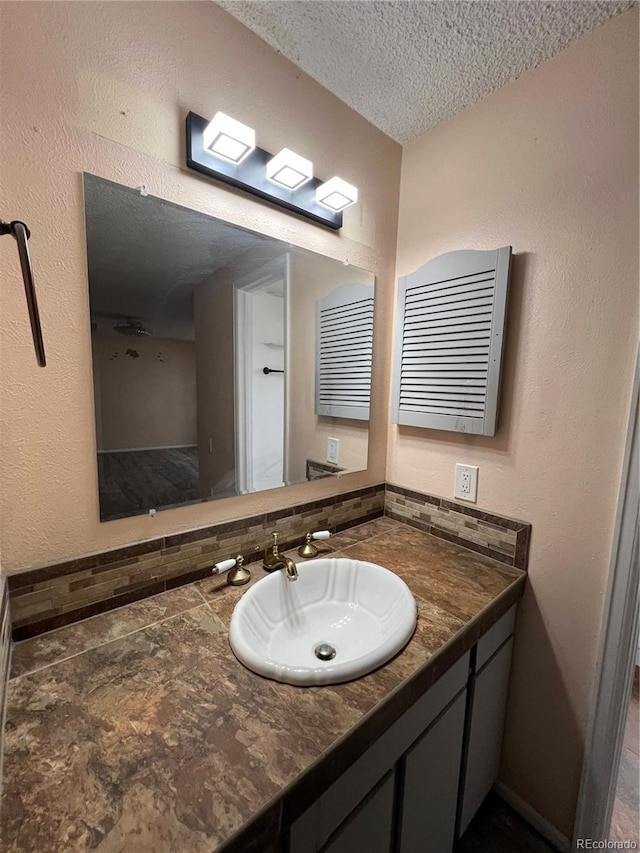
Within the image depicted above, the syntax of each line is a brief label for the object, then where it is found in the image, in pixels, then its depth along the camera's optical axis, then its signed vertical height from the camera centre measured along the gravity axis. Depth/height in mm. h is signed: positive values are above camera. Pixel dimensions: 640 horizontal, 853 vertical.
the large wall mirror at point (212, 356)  855 +82
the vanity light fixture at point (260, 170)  890 +608
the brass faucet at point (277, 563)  1014 -522
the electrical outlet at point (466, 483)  1241 -334
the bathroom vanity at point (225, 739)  471 -572
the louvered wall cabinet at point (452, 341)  1127 +167
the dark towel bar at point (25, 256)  509 +176
